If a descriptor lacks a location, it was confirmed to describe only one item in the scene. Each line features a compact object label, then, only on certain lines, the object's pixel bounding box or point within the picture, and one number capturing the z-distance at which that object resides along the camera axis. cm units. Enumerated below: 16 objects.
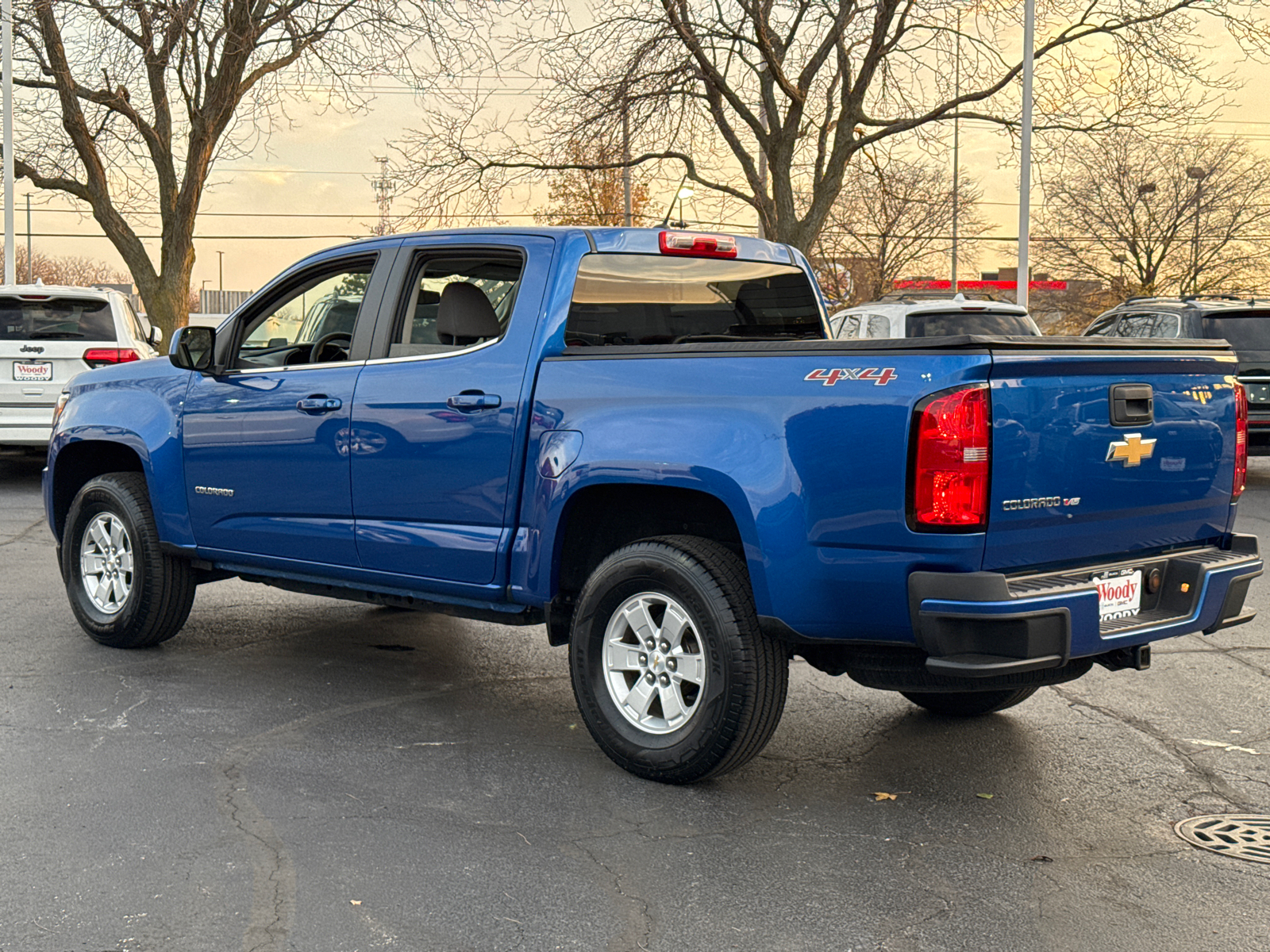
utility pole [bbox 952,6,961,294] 2533
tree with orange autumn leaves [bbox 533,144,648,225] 3591
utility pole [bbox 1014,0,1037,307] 2428
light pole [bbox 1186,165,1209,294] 4416
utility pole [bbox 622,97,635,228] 2558
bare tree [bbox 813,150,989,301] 4962
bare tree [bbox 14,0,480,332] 2519
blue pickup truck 410
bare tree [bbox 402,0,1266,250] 2480
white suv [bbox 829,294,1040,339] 1309
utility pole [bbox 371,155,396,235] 2505
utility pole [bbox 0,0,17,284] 2648
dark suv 1419
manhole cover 421
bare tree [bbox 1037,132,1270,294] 4612
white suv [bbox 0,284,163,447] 1322
